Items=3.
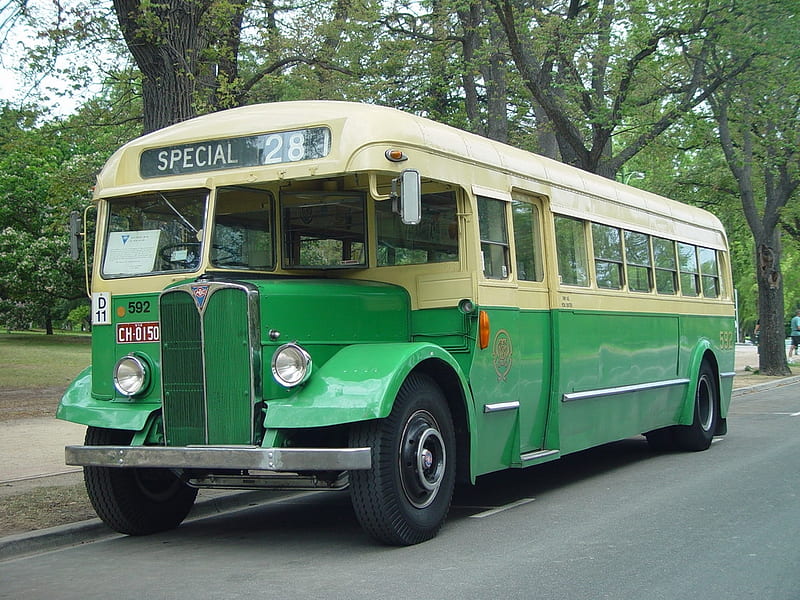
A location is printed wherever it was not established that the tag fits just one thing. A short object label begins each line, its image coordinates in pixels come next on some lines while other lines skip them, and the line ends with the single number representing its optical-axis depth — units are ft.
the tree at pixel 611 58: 61.62
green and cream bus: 22.86
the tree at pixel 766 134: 63.21
